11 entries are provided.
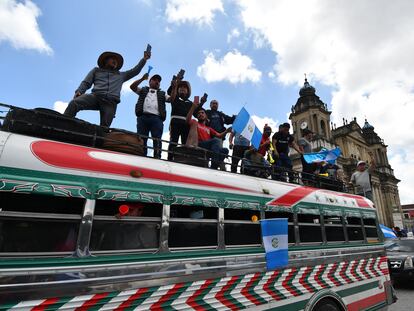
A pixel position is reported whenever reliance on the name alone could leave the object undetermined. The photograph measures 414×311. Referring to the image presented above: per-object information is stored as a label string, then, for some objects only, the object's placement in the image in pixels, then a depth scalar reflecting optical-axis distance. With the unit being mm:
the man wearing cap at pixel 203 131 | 5773
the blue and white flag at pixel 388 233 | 8978
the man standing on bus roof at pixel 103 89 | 4344
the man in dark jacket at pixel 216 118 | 6854
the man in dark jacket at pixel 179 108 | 5809
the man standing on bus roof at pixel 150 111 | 5203
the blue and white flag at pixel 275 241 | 4230
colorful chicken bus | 2441
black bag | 2961
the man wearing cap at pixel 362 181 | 8039
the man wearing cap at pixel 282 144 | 7473
